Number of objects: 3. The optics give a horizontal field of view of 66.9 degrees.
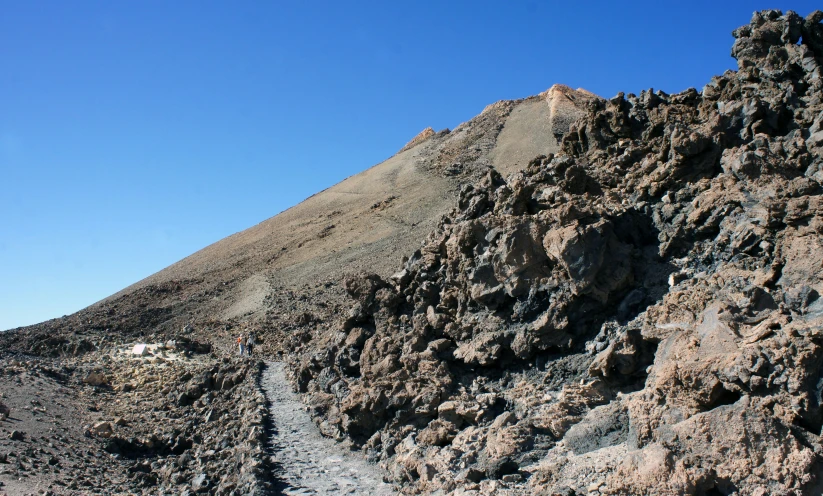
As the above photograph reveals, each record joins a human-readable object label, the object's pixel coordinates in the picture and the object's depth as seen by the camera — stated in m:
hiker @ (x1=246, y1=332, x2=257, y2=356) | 26.06
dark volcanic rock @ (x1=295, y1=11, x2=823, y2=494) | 5.83
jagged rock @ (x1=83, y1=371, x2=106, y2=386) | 20.97
